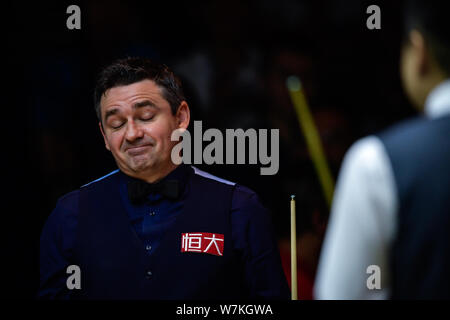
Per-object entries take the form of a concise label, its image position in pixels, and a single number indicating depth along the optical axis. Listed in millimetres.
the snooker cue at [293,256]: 4344
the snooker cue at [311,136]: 6066
